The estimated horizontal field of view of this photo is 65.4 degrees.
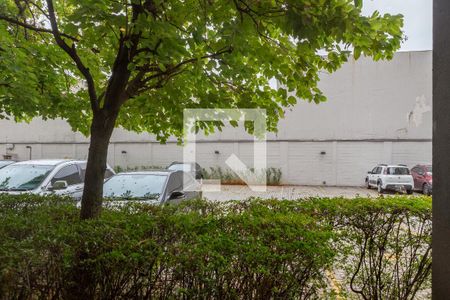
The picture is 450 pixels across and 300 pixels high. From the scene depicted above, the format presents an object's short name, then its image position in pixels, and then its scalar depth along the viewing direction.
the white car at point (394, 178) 16.20
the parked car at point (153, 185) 6.73
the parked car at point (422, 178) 15.94
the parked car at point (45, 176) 7.63
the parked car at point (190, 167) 16.72
